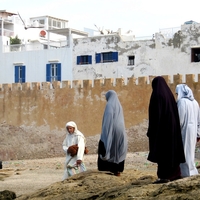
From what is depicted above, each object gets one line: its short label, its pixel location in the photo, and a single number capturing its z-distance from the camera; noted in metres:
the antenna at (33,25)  46.83
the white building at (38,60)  29.30
